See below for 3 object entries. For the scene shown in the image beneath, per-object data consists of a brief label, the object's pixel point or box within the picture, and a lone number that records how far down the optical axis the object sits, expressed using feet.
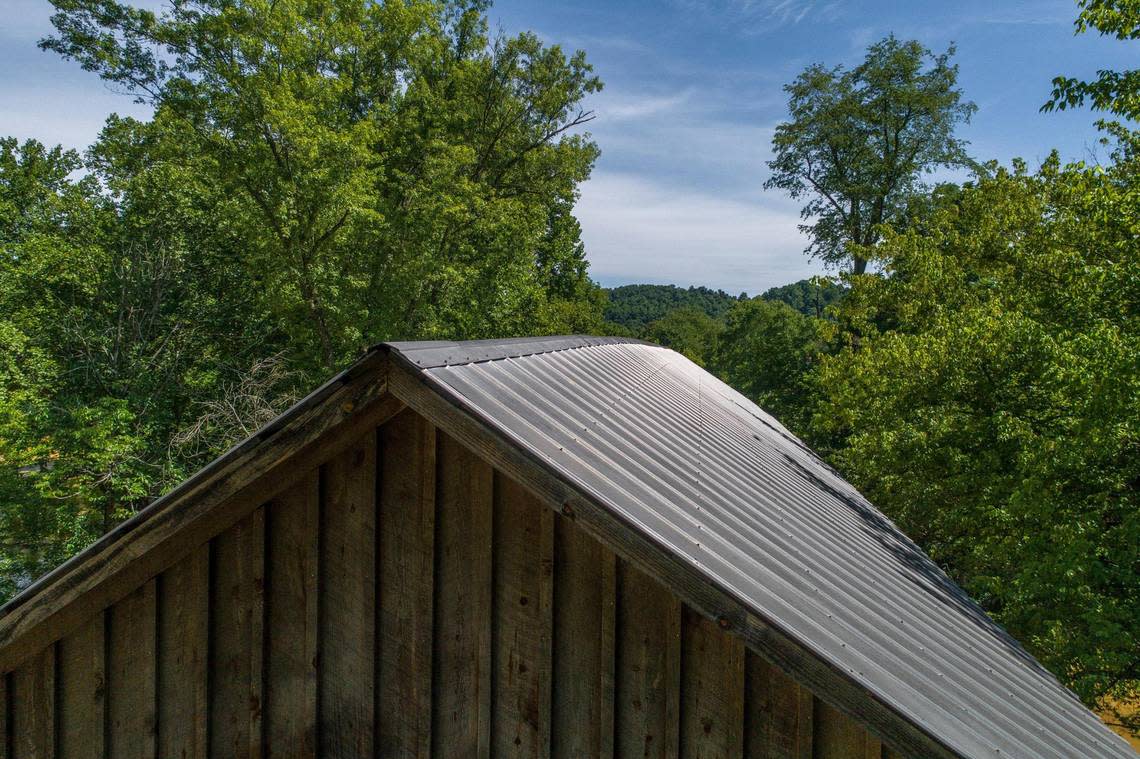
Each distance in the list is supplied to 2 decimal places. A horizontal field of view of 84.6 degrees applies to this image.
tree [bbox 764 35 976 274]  83.56
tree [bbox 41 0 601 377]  46.68
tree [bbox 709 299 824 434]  87.76
